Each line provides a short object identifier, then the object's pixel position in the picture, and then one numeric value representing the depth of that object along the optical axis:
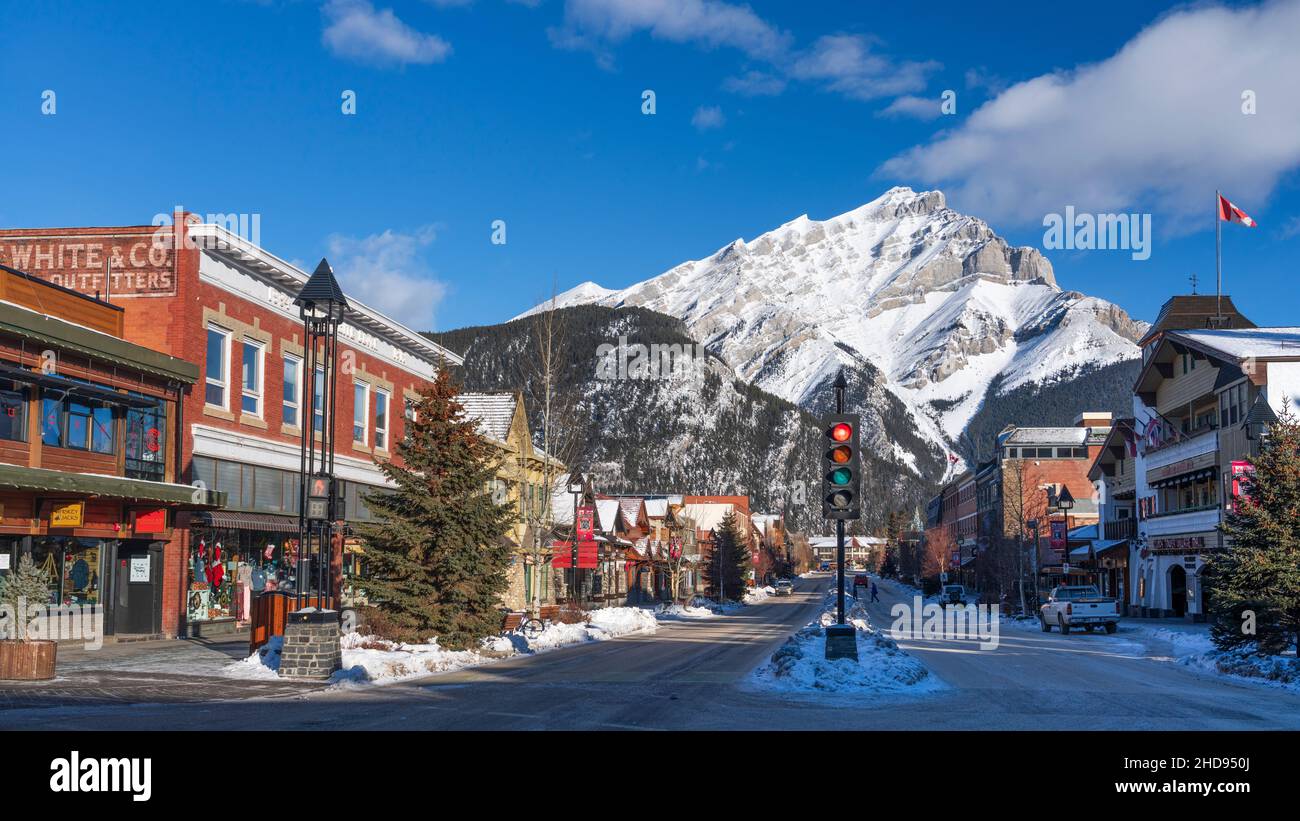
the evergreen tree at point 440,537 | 24.52
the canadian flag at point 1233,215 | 41.71
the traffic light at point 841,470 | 18.50
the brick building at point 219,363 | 27.83
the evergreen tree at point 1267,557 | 22.77
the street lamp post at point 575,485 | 41.63
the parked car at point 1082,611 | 40.66
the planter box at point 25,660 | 16.98
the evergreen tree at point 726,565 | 74.69
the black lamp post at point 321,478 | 19.80
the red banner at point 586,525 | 51.19
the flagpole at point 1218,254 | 43.59
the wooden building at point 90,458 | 22.77
